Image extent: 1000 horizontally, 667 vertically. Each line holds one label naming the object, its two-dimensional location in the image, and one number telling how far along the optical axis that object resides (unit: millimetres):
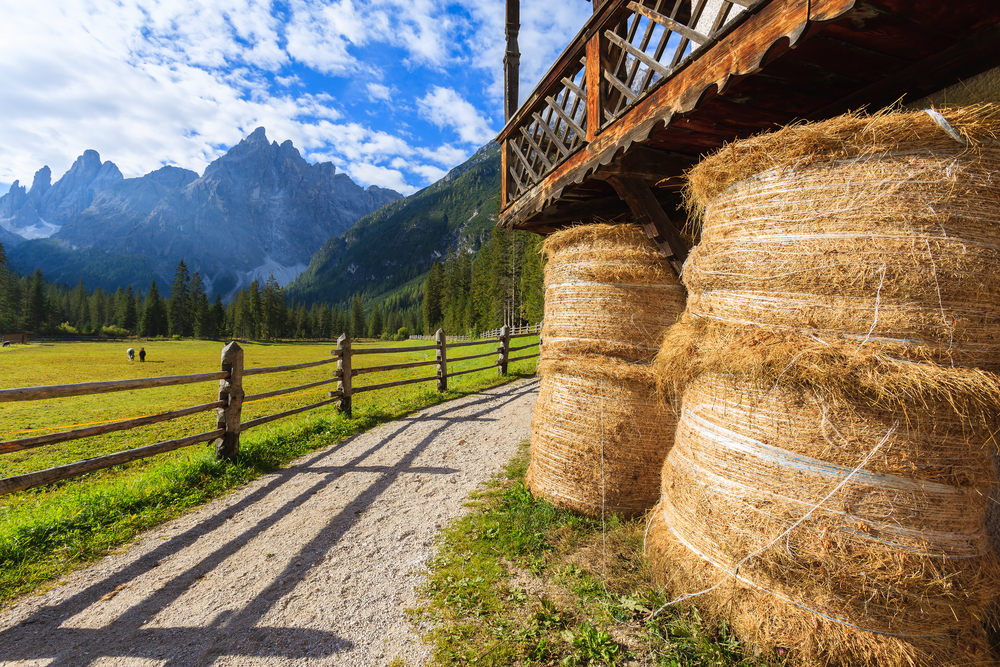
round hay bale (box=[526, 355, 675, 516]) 3623
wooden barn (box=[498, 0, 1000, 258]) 2113
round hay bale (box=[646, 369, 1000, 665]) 1810
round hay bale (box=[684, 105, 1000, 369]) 1826
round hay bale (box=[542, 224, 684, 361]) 3719
